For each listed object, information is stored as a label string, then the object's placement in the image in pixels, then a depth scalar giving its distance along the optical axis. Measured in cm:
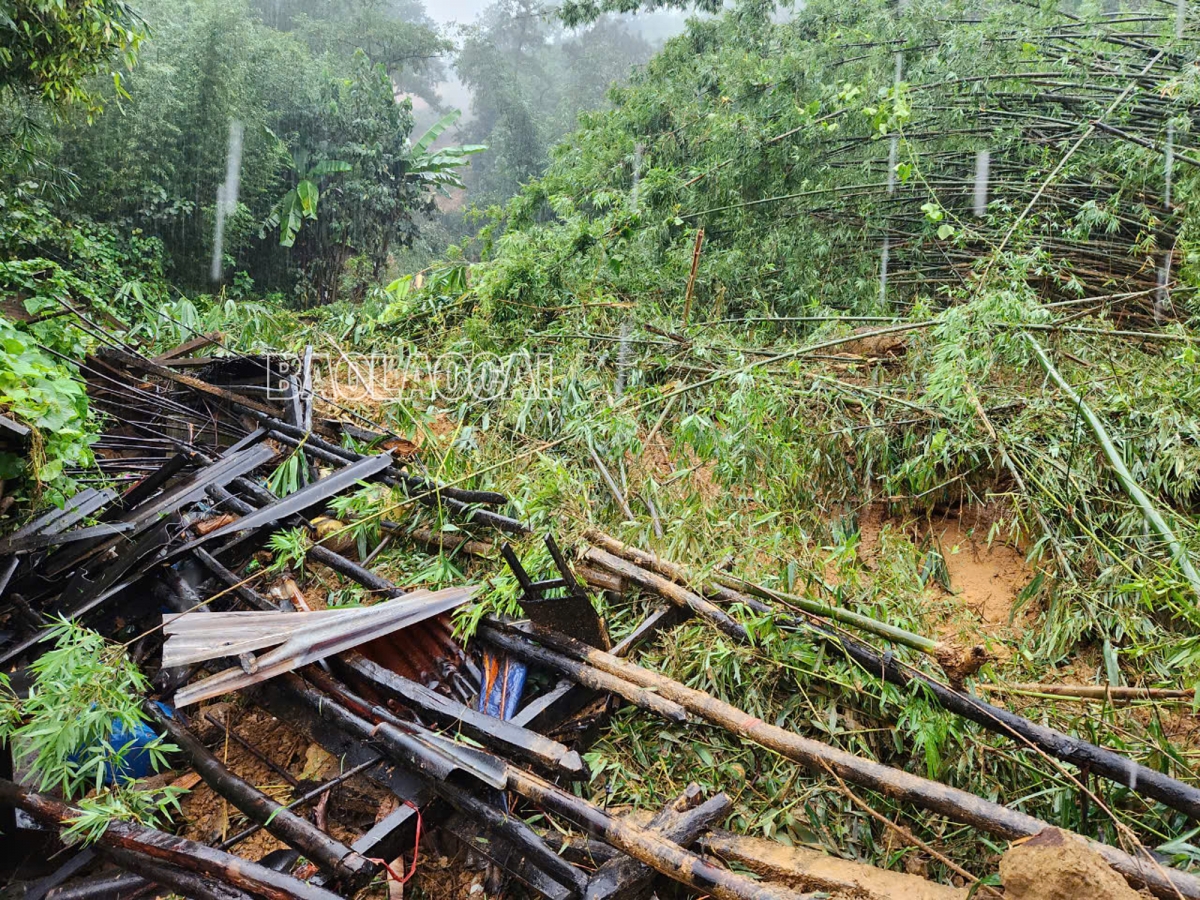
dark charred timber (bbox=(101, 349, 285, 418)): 482
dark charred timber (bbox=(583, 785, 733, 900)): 183
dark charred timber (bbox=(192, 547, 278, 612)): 298
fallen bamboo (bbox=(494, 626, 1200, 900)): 164
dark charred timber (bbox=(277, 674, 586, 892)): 192
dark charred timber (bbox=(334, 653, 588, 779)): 214
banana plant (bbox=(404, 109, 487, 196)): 1357
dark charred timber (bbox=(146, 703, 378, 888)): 194
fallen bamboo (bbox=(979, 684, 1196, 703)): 214
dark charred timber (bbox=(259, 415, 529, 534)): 324
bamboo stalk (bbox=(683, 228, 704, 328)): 489
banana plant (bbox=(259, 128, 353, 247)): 1180
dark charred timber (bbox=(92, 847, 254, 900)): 196
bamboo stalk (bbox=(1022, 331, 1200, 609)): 227
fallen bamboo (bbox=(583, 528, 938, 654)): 222
